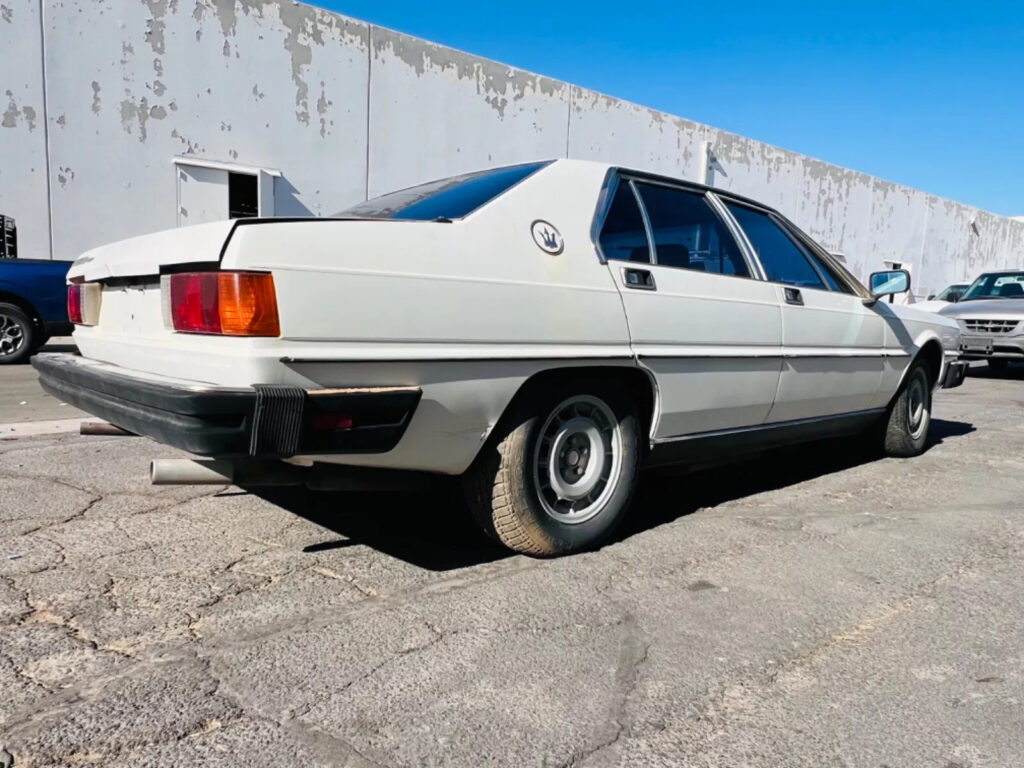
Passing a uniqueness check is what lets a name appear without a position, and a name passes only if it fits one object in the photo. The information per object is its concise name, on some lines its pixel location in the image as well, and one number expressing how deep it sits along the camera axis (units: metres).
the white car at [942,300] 14.45
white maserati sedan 2.29
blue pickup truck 8.91
